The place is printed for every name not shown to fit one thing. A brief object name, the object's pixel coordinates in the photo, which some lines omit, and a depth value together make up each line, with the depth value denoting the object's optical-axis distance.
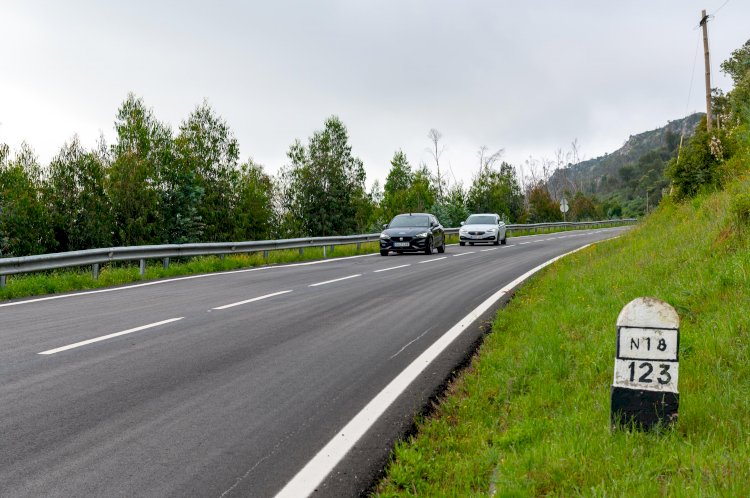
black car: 21.95
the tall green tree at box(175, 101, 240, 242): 59.33
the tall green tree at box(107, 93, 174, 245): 49.19
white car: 28.98
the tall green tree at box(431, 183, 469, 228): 57.28
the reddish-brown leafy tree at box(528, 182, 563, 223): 74.75
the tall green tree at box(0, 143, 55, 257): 46.06
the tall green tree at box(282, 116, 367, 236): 65.81
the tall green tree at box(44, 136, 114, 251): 50.31
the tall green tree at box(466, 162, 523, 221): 70.38
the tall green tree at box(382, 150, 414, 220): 88.00
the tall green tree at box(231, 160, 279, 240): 61.88
